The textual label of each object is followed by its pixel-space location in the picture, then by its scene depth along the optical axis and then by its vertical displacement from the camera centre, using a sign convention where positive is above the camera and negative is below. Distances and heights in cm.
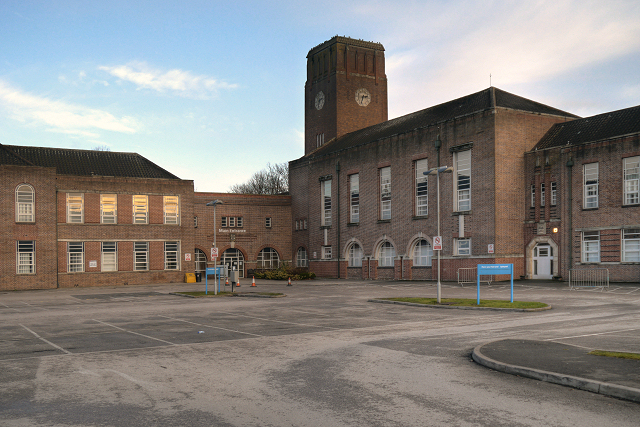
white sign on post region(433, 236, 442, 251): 2327 -38
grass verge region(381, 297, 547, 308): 2038 -260
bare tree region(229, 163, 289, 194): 8638 +805
